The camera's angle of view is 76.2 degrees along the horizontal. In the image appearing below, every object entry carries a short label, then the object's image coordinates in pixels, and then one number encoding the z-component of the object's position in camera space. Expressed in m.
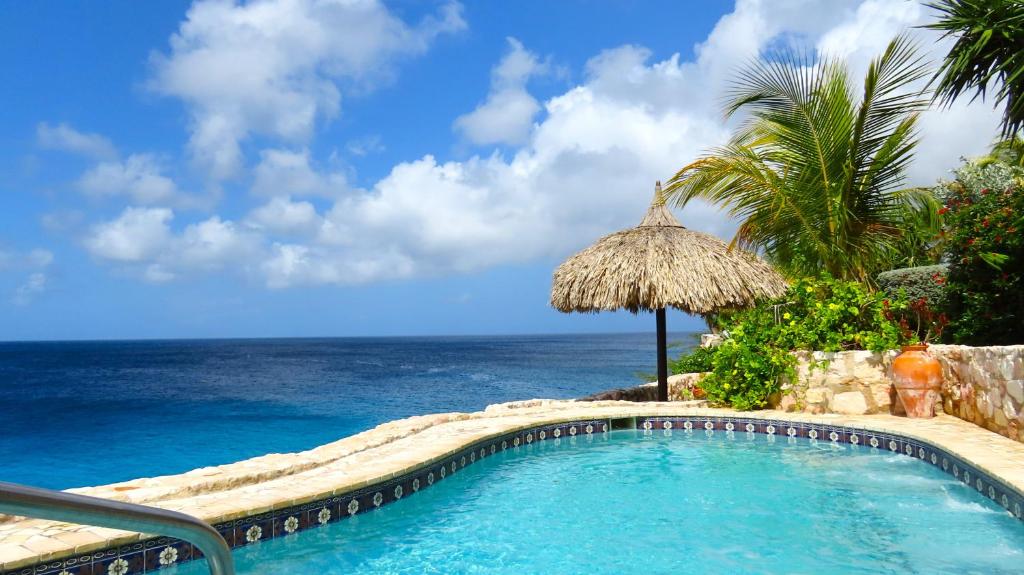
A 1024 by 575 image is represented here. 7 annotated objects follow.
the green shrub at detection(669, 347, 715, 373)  14.03
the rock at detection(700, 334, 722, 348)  14.28
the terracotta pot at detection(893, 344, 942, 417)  7.76
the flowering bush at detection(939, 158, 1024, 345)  6.95
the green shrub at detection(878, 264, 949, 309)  8.84
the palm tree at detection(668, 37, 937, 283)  9.91
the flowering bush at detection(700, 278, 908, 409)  8.79
